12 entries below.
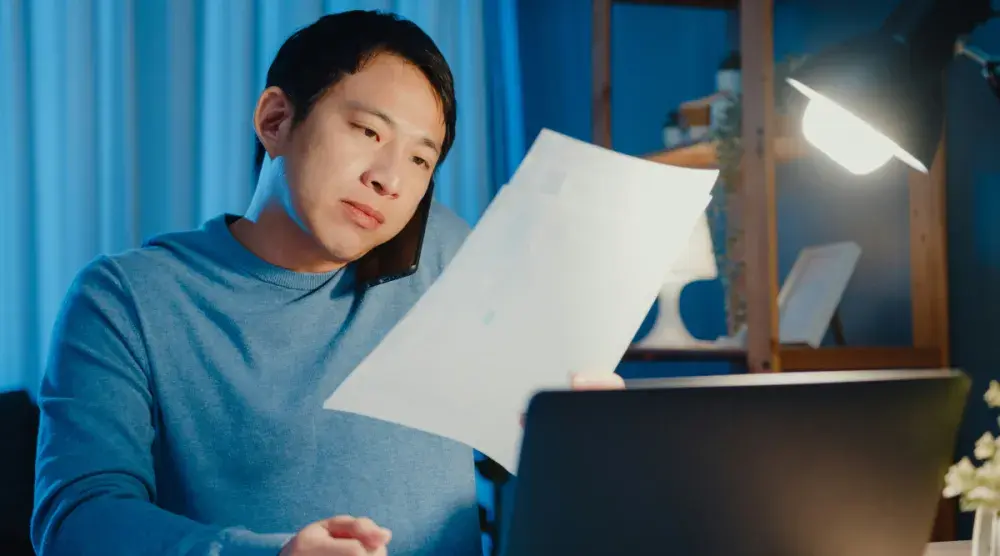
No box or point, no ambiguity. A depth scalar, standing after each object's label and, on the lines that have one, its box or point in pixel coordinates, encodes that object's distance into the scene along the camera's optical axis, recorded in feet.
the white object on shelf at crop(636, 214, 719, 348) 6.94
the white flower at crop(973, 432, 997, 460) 2.73
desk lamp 2.78
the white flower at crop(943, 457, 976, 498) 2.66
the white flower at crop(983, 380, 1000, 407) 2.83
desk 3.15
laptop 1.53
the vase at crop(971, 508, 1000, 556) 2.63
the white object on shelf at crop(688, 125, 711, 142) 6.88
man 2.87
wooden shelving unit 5.39
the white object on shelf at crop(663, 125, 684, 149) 7.25
